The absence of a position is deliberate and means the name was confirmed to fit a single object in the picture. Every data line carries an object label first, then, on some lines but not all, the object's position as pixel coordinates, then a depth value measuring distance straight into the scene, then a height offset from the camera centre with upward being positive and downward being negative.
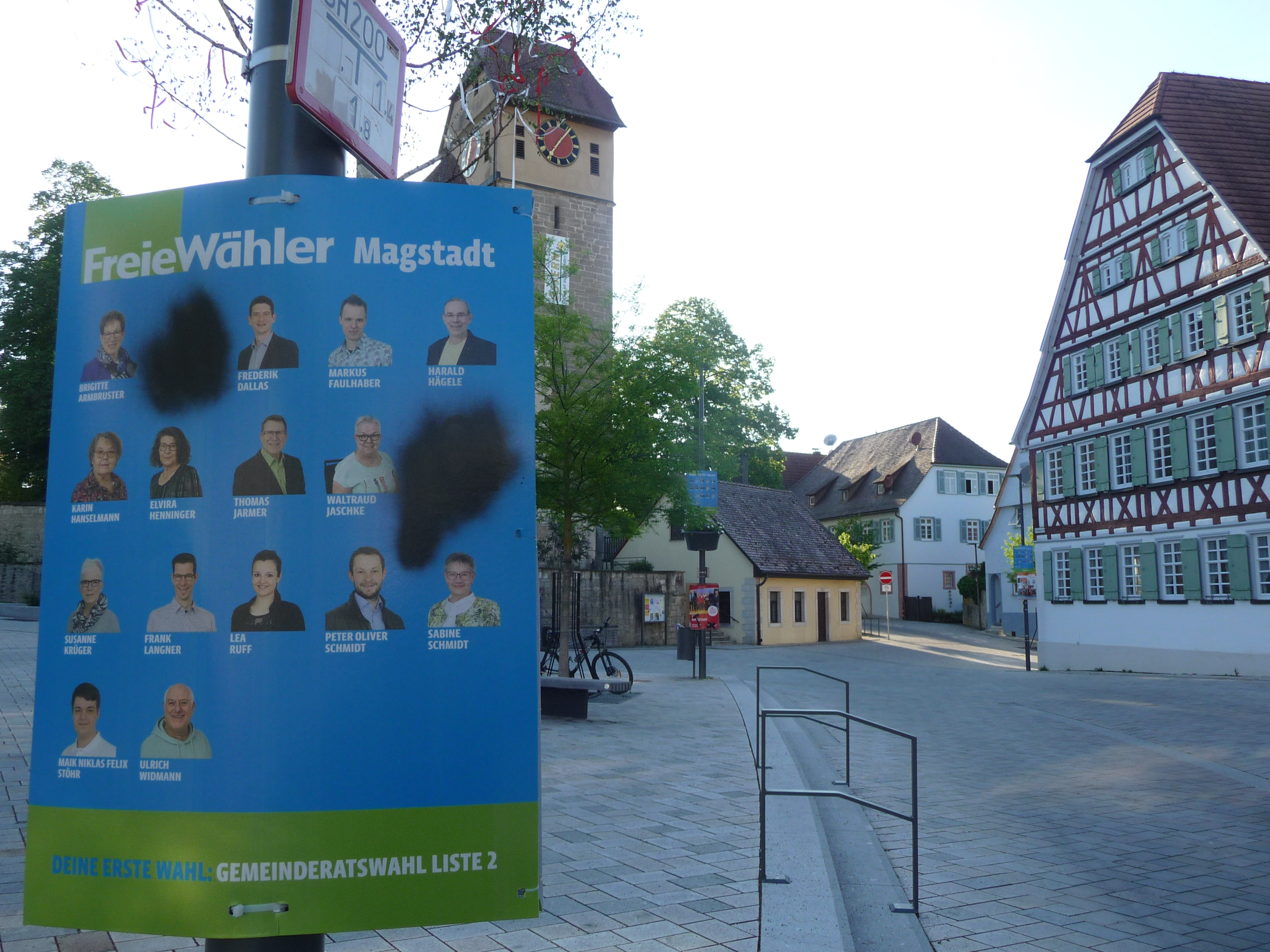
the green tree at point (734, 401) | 46.25 +9.05
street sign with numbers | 2.48 +1.31
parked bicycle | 17.33 -1.06
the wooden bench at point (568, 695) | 13.08 -1.22
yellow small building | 39.62 +1.19
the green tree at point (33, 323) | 36.59 +9.85
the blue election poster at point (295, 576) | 2.23 +0.05
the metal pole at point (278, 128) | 2.49 +1.13
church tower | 42.84 +17.62
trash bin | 21.44 -0.97
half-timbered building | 23.17 +4.83
